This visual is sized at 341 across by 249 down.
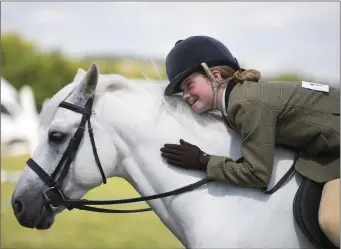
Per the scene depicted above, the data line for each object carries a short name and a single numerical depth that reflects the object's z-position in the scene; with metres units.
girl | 5.41
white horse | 5.67
